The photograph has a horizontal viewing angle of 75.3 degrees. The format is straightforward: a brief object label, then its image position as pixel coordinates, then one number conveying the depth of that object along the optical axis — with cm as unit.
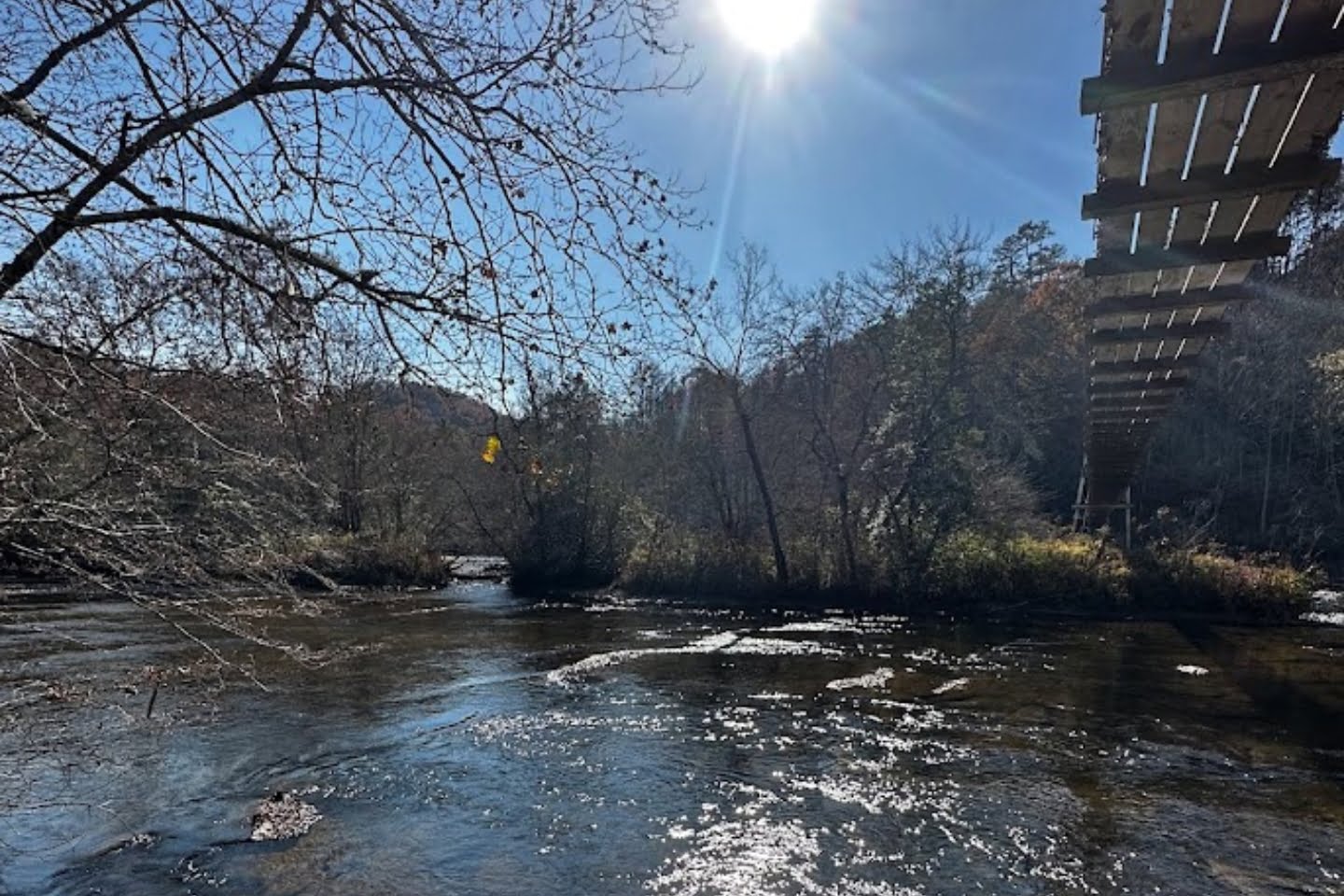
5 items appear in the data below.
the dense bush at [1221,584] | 1869
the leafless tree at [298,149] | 282
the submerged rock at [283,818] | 595
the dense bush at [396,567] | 2441
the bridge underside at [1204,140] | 378
